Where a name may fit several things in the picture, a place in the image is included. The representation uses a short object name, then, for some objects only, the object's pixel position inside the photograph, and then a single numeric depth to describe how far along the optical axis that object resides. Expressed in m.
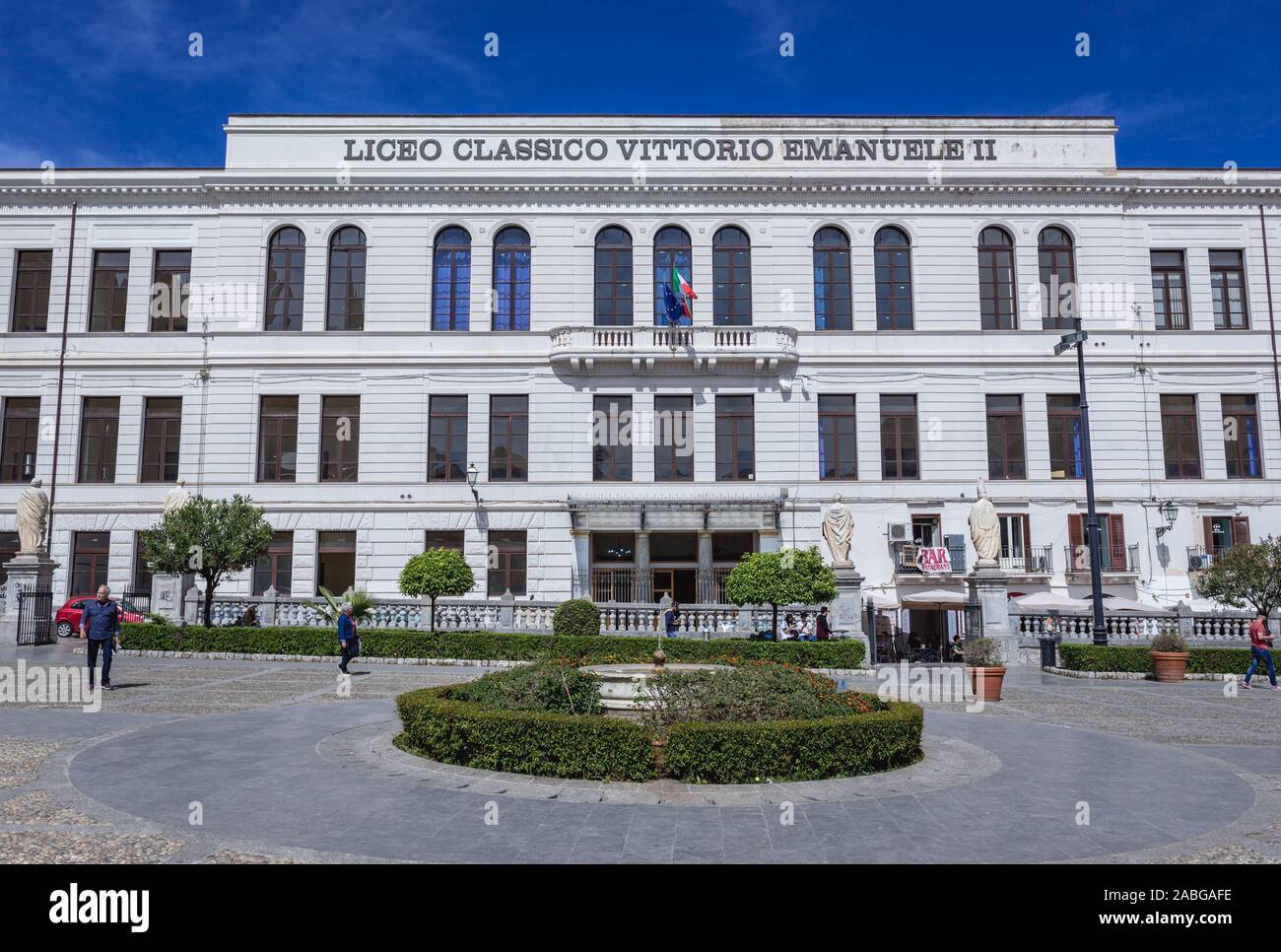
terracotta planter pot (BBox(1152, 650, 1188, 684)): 22.11
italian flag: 33.47
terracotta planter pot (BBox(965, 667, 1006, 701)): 18.32
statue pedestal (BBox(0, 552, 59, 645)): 26.73
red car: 29.47
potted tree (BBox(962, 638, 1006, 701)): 18.33
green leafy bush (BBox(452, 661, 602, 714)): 11.30
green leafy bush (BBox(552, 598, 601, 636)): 25.06
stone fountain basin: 11.69
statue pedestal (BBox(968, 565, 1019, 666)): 26.48
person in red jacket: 20.66
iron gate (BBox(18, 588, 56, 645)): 26.97
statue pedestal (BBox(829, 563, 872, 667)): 26.06
